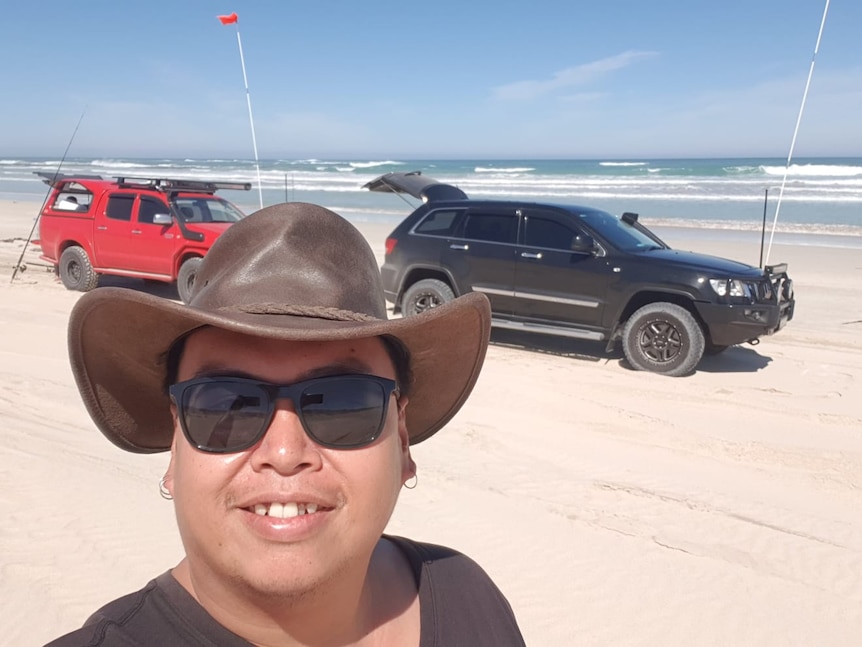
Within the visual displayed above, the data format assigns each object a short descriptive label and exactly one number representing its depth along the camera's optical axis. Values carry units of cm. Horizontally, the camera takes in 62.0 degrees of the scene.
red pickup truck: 1038
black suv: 718
